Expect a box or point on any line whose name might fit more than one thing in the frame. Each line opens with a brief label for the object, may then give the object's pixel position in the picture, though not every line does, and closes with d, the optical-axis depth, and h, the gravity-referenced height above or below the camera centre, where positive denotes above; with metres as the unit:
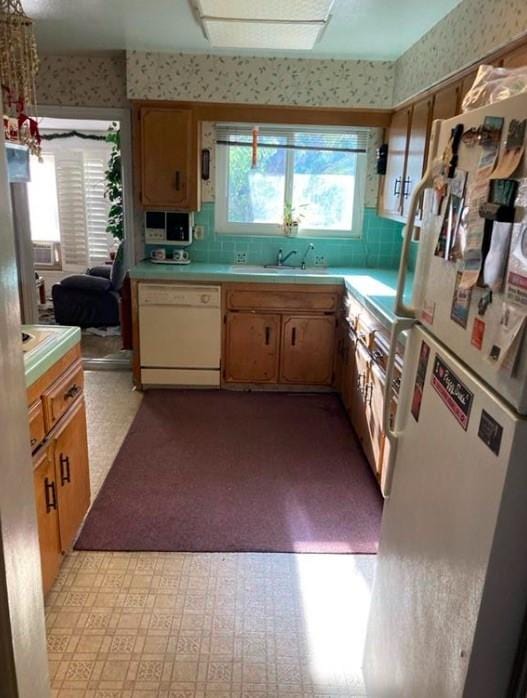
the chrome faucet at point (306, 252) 4.52 -0.53
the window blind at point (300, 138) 4.32 +0.35
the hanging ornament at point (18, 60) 1.99 +0.41
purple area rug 2.50 -1.56
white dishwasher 4.02 -1.11
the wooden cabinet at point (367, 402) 2.86 -1.21
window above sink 4.35 +0.04
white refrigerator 0.93 -0.46
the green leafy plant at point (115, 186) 5.79 -0.10
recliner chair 5.62 -1.24
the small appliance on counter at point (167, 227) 4.23 -0.36
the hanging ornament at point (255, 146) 4.20 +0.27
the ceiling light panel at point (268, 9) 2.61 +0.83
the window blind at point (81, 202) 6.94 -0.33
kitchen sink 4.10 -0.65
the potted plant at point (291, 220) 4.45 -0.28
